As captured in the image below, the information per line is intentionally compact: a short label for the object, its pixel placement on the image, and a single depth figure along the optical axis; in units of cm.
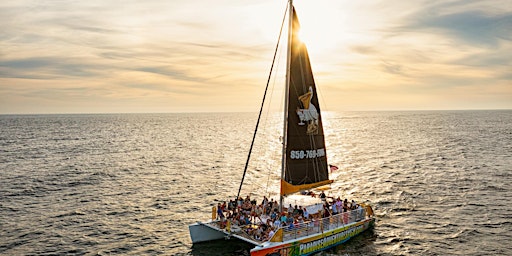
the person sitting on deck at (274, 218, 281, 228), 2411
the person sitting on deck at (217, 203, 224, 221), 2612
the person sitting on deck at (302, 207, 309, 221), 2607
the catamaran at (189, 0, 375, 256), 2397
